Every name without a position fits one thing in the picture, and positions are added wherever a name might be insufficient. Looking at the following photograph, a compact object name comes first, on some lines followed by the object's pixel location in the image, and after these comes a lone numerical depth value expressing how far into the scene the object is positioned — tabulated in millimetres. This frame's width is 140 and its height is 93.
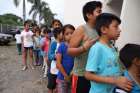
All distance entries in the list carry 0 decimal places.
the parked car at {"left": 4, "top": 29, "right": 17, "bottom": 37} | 13111
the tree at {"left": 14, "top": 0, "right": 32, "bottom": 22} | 16077
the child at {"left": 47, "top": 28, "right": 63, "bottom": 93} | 2198
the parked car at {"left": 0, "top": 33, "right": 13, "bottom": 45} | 10063
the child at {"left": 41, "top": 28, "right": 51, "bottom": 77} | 3432
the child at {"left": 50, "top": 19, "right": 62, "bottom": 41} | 2287
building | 2146
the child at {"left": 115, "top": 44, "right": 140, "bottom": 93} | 1053
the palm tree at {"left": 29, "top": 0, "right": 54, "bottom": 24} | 18527
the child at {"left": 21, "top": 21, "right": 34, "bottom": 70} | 4272
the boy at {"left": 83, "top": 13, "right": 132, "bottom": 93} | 1151
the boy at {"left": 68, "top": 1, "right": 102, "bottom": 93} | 1350
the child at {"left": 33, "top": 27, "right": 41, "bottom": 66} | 4465
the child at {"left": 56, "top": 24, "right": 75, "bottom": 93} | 1806
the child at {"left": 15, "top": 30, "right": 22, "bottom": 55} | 7074
